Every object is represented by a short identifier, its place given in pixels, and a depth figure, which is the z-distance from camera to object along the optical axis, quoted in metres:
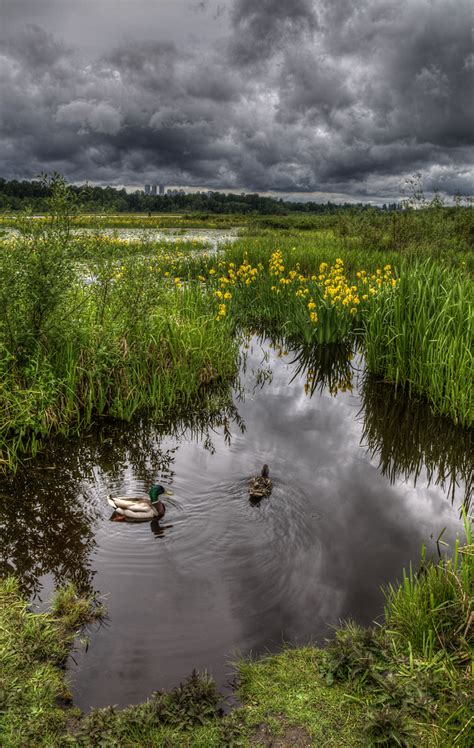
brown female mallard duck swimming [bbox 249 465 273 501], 5.36
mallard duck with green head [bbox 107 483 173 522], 4.94
